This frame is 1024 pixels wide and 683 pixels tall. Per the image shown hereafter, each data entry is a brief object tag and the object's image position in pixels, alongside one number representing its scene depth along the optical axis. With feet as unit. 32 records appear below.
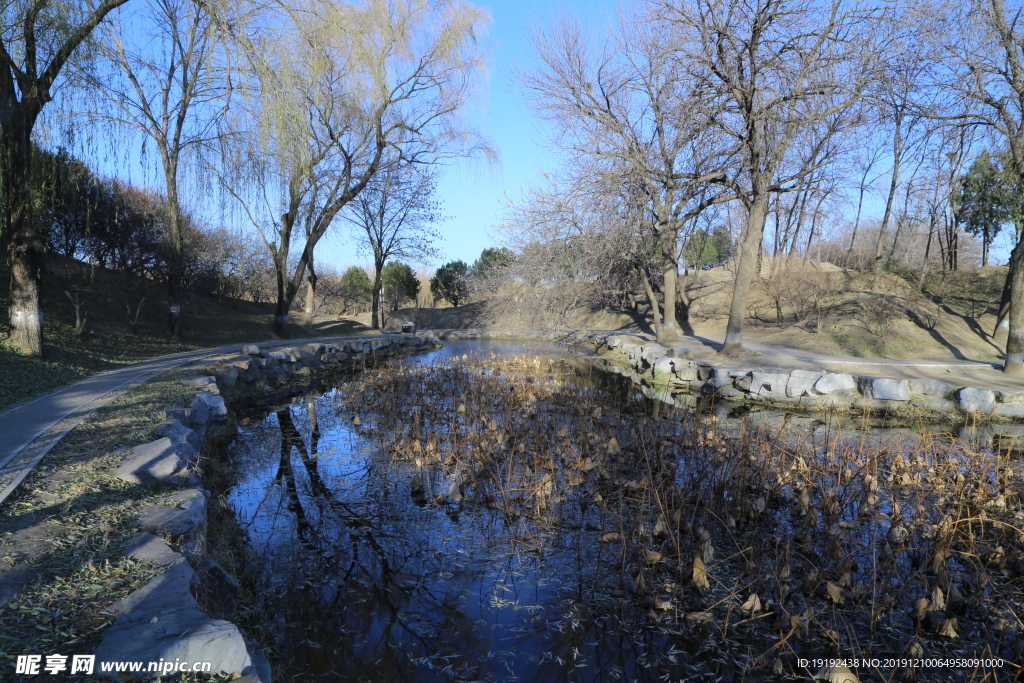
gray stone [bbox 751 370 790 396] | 34.71
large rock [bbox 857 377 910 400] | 31.42
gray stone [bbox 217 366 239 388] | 34.04
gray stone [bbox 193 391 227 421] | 25.09
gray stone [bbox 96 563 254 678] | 7.72
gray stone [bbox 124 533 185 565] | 10.37
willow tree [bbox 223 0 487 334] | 24.36
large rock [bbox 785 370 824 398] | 33.91
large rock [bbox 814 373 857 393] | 32.91
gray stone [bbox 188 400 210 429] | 23.16
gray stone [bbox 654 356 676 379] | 43.60
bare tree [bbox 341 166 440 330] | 89.60
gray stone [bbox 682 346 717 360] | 46.37
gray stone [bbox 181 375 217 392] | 27.98
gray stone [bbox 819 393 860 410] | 32.45
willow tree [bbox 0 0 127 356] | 24.23
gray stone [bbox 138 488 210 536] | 11.75
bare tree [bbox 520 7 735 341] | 42.70
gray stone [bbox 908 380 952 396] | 31.22
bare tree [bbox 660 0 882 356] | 37.47
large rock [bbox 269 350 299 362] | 44.09
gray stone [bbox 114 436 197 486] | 14.25
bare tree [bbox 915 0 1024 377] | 33.30
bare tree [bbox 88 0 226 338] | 41.98
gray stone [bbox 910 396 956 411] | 30.76
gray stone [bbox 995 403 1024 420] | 29.32
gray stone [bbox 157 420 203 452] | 18.64
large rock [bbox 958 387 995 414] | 29.63
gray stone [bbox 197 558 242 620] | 10.40
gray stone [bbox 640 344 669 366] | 47.44
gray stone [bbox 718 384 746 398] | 36.68
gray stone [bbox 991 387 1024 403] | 29.89
